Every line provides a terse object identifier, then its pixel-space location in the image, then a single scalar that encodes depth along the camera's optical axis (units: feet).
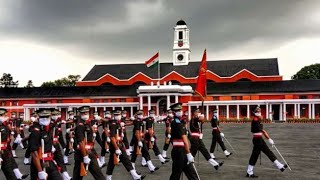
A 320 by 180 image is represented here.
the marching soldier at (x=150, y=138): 54.13
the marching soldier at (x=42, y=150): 28.81
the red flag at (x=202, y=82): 65.82
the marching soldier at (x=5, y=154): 36.19
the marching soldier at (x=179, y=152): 34.09
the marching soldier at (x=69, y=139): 61.00
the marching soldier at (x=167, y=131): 62.13
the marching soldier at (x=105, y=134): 44.75
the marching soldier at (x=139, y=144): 48.17
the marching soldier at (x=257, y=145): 43.06
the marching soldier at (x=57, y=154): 42.22
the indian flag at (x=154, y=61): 214.48
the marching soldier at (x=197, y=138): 46.57
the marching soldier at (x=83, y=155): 33.81
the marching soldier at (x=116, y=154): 39.65
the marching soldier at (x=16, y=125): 70.73
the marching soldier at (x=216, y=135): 58.43
